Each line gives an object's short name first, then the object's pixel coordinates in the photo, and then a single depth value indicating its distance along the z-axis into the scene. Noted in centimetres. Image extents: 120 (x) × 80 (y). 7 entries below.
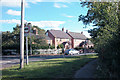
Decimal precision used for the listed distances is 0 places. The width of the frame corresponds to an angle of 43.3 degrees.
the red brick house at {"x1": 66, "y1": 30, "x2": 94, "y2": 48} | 6028
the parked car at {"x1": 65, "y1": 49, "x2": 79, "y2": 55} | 3347
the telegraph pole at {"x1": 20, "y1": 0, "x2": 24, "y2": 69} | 1062
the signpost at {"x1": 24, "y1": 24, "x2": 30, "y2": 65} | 1209
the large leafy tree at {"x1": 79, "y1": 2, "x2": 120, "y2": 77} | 554
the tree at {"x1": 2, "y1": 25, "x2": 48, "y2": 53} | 3678
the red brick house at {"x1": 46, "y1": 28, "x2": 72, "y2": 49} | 5086
